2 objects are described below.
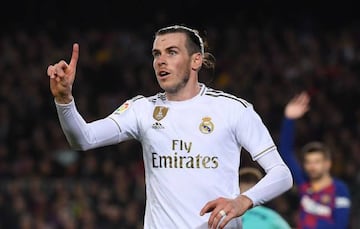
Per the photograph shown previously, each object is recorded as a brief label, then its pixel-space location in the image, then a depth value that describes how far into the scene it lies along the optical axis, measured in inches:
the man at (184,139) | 372.2
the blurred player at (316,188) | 593.0
